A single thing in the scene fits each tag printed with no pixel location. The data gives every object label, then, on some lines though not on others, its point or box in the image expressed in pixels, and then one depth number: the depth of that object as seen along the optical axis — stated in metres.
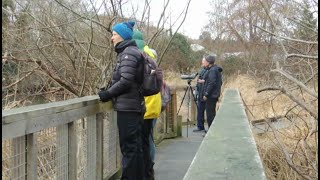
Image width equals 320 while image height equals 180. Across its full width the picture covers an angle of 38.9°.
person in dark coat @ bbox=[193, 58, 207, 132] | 8.59
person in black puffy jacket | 3.81
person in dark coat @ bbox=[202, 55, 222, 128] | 8.01
